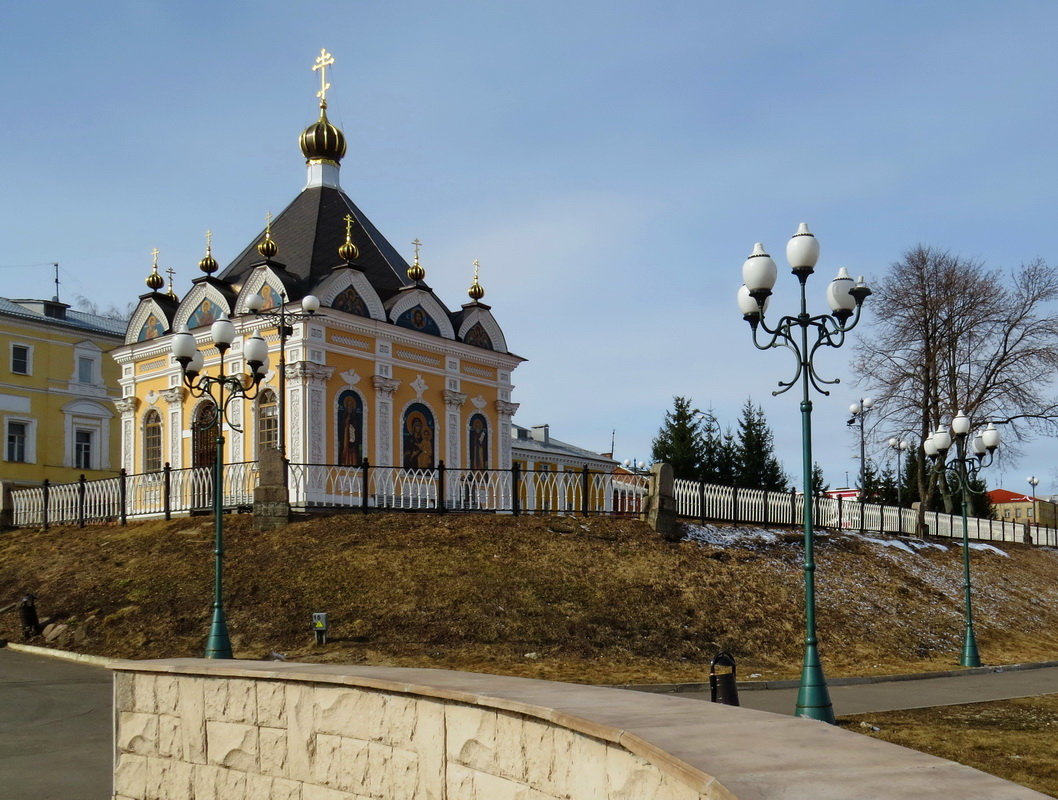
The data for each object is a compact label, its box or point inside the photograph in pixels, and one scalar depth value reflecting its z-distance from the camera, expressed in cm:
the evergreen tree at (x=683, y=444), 4009
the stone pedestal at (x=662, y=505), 2261
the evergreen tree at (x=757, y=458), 4100
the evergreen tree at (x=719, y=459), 4075
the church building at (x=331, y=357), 2712
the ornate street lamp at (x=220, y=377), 1458
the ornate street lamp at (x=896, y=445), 3797
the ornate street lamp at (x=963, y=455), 1877
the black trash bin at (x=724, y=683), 1036
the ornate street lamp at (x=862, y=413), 3652
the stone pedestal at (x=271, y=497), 2152
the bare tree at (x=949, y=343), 3809
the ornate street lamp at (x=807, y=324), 1038
